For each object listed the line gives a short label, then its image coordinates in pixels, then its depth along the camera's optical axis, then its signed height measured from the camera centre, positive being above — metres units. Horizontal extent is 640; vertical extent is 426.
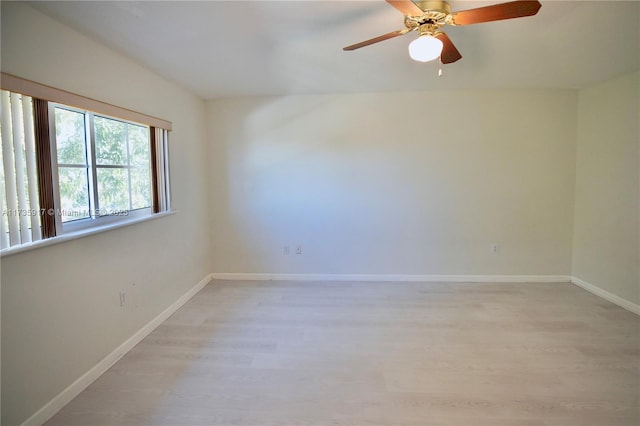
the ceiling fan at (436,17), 1.54 +0.88
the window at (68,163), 1.67 +0.22
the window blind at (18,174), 1.63 +0.13
